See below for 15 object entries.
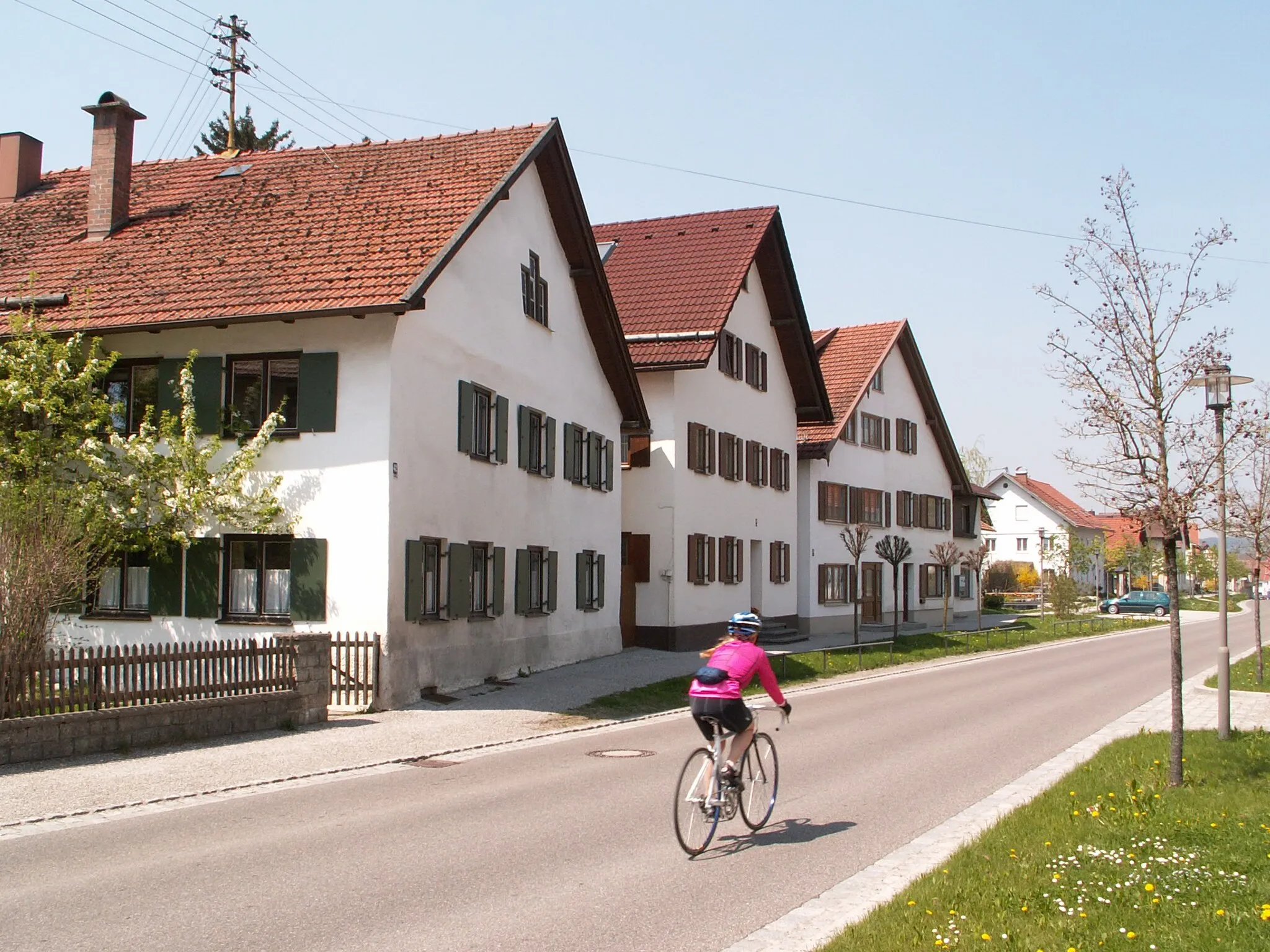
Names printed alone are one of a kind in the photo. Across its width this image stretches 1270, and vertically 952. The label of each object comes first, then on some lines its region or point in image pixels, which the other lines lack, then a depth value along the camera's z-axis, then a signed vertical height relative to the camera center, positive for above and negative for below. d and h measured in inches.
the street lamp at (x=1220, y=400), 478.3 +67.9
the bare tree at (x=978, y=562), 1935.7 +28.9
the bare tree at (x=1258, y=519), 981.8 +48.5
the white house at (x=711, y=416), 1255.5 +171.0
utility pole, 1760.6 +698.8
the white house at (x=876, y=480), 1688.0 +144.3
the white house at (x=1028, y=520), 3934.5 +184.9
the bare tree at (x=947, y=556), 1843.6 +35.2
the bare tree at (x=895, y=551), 1547.7 +33.9
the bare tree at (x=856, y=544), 1344.7 +39.7
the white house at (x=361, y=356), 757.9 +136.3
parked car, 2861.7 -47.0
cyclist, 371.6 -31.0
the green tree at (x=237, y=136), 1947.6 +650.6
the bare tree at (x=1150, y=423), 467.2 +56.7
